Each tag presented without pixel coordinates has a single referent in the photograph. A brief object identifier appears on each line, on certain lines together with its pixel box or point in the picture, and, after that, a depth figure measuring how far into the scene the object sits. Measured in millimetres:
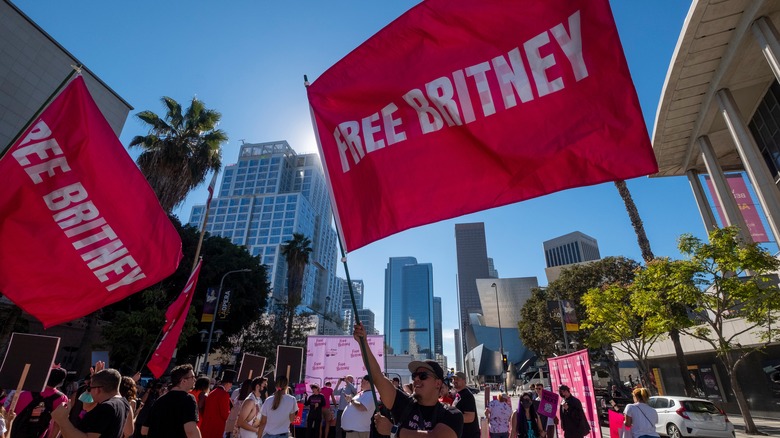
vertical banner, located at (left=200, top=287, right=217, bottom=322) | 22792
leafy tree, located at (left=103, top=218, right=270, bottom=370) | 22109
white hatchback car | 13594
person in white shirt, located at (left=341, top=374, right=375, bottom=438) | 8852
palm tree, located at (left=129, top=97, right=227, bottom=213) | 21516
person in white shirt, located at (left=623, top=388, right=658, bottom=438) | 7074
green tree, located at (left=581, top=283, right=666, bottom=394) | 23094
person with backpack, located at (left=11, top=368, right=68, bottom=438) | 6504
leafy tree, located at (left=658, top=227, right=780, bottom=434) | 16062
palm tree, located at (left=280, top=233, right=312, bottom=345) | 43606
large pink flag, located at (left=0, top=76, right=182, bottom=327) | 4598
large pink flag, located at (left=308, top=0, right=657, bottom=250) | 3463
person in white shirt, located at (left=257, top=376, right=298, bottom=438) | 7113
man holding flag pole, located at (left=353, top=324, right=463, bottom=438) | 2943
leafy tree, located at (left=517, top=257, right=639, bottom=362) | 37997
